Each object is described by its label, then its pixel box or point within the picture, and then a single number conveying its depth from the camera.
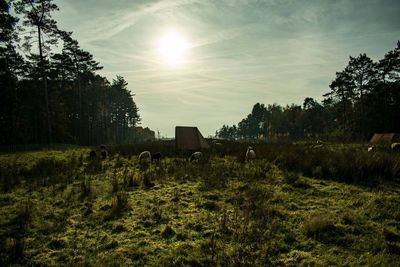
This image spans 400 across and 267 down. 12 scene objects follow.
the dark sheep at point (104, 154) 18.51
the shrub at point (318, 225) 5.45
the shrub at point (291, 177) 9.70
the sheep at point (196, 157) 15.70
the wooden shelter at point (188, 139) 22.64
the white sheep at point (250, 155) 15.55
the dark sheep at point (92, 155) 17.55
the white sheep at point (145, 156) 16.84
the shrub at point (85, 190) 8.67
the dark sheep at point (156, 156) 17.07
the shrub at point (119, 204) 6.99
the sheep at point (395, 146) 18.89
